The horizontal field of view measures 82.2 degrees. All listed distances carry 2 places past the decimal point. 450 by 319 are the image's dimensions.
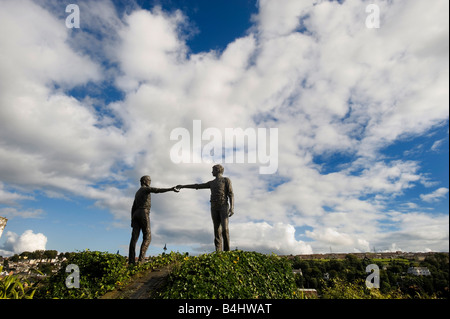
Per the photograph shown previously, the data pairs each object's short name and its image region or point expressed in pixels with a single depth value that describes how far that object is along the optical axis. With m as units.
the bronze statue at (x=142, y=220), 10.07
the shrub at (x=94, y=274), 7.43
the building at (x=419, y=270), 67.47
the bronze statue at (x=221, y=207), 10.15
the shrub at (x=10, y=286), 6.19
